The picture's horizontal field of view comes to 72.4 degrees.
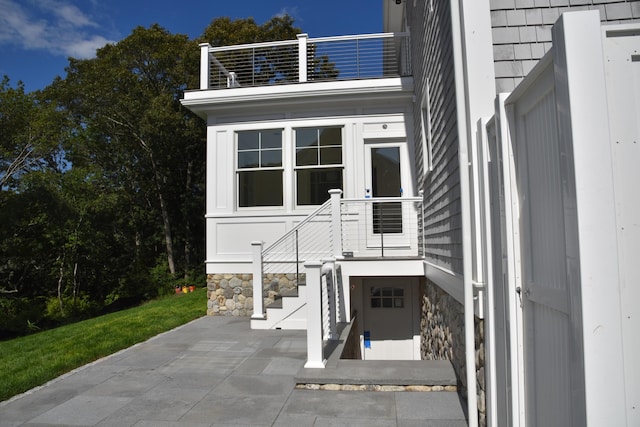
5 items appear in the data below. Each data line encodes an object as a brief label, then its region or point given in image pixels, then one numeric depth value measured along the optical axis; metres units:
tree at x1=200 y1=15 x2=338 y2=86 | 16.66
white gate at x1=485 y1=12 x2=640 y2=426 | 1.53
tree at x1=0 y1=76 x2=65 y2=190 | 13.57
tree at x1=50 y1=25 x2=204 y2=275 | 16.83
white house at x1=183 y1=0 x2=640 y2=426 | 1.59
